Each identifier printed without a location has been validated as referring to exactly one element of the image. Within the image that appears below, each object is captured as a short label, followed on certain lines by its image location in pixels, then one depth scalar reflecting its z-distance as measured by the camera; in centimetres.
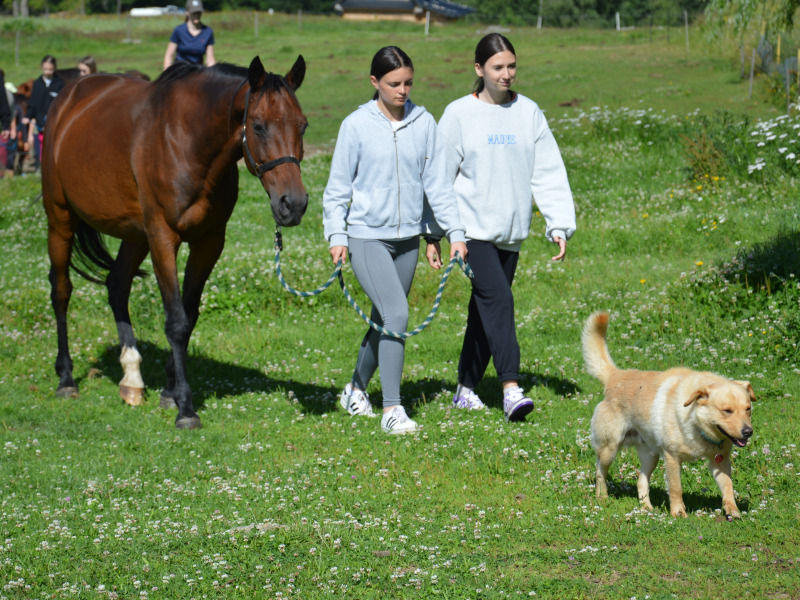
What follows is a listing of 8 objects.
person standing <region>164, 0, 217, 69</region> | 2148
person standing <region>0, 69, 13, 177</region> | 3841
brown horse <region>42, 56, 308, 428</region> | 1288
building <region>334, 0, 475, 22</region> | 16337
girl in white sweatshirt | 1333
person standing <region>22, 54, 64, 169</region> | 3705
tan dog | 933
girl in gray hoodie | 1253
